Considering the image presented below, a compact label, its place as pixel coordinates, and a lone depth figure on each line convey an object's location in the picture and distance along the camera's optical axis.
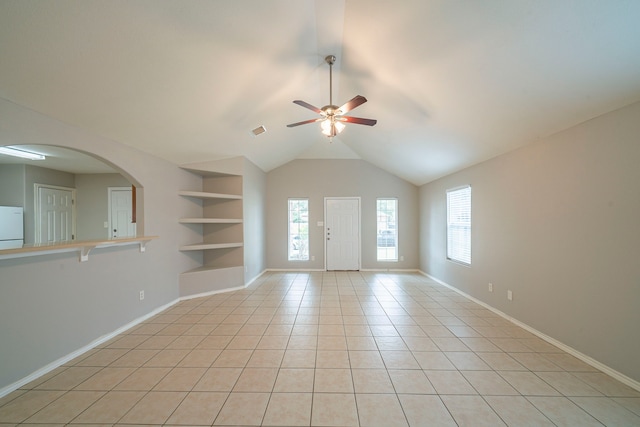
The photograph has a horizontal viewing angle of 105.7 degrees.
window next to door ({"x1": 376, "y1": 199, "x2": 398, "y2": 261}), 6.38
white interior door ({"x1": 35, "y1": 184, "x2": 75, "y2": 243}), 4.63
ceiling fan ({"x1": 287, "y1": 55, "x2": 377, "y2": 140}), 2.59
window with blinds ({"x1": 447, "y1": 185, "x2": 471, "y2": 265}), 4.19
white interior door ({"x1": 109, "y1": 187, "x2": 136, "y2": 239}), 5.39
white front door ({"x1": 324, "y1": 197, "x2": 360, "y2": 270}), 6.36
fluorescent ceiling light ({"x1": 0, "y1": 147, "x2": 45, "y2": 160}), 3.37
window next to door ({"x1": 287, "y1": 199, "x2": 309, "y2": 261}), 6.41
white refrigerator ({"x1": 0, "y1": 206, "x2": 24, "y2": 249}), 4.10
